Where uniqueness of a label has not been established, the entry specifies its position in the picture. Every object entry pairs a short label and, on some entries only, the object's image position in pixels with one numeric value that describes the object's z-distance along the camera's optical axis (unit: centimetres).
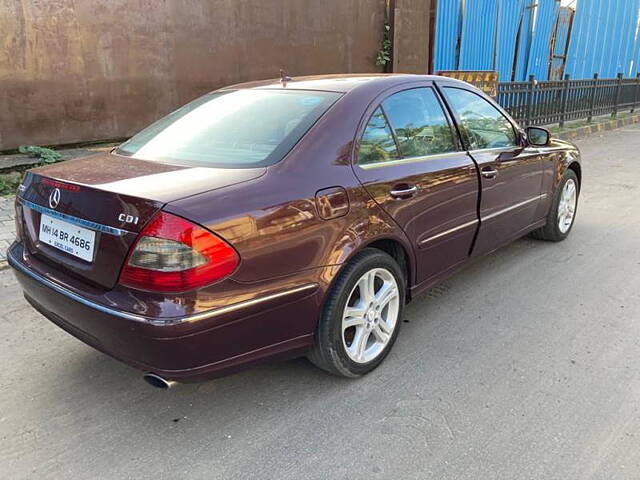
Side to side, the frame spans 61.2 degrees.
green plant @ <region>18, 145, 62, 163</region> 691
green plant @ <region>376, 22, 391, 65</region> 1106
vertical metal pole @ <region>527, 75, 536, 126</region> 1133
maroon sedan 216
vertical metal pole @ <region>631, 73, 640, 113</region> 1603
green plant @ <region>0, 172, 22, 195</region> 626
